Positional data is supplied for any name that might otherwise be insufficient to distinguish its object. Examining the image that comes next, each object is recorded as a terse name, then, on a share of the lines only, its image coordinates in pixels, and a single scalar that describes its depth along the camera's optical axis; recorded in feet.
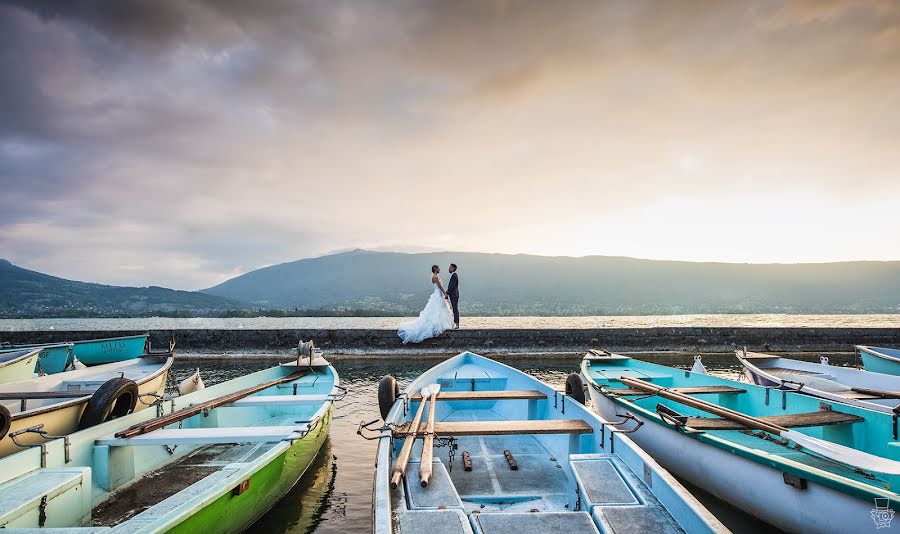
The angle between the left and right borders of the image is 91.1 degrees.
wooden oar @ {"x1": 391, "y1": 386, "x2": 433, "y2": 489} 15.37
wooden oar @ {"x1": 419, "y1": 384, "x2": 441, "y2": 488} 15.84
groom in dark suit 71.15
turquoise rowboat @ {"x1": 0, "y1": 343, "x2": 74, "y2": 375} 51.96
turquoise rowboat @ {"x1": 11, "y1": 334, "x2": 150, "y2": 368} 59.52
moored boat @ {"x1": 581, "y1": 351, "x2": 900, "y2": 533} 15.65
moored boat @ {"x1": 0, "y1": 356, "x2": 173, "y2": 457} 21.76
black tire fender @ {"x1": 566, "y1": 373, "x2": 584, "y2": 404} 25.94
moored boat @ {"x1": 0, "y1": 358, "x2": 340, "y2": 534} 14.96
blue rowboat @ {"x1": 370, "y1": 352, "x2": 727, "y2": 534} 13.41
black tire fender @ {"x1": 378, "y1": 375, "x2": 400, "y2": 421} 26.76
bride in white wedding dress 74.73
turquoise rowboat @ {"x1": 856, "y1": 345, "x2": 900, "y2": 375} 42.63
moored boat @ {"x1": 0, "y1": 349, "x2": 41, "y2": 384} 39.88
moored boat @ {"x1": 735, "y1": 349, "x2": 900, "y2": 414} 27.32
